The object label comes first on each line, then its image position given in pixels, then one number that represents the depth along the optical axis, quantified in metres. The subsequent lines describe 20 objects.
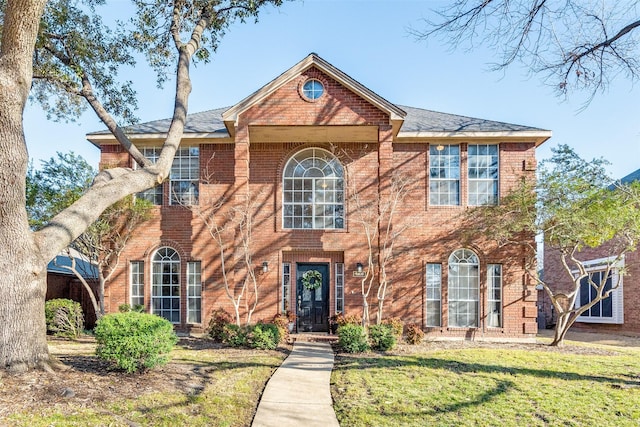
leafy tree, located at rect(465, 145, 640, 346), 10.74
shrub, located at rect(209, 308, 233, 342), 11.98
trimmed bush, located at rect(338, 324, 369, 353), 10.62
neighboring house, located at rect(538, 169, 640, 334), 16.11
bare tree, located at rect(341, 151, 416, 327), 12.22
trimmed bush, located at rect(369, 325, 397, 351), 10.90
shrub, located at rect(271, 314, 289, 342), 11.70
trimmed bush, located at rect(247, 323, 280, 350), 10.80
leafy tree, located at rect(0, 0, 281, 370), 6.07
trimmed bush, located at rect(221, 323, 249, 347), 10.96
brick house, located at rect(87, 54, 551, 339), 13.62
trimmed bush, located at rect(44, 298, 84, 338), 12.23
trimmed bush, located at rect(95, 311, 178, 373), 6.55
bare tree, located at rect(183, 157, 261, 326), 12.49
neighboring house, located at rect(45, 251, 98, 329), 15.89
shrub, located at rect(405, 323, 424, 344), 12.03
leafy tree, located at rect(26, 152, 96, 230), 12.83
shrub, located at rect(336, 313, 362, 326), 12.19
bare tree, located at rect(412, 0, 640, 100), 5.55
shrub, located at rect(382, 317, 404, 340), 11.66
